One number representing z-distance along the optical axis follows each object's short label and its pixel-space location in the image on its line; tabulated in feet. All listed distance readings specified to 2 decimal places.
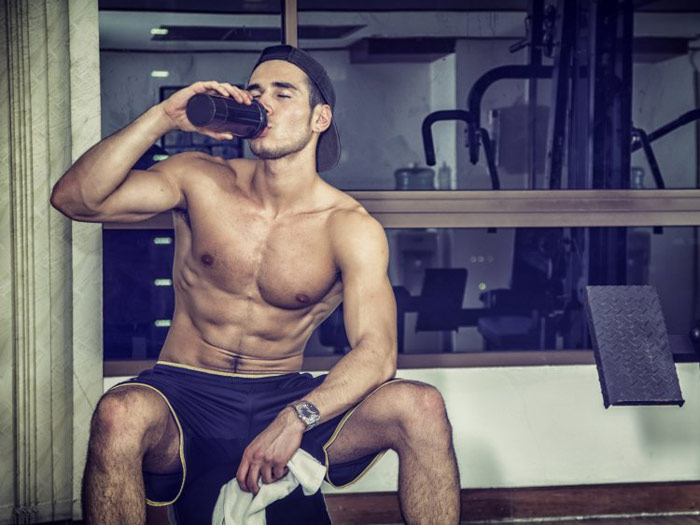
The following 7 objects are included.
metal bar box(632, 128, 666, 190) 9.96
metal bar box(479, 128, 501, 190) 10.37
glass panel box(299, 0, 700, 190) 14.37
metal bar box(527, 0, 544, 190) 10.48
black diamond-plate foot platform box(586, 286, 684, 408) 7.24
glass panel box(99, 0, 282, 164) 9.48
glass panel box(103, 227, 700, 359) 9.06
